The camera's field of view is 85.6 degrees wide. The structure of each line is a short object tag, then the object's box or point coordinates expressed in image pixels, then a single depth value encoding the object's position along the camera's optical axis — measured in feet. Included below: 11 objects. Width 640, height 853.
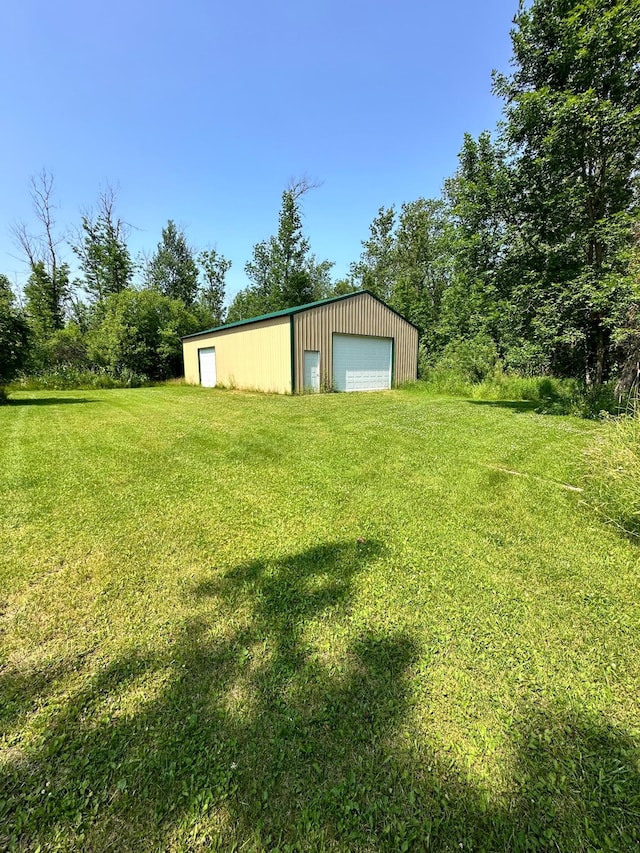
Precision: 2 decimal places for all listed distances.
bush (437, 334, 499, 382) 46.00
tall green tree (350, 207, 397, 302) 94.22
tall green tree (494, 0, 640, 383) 22.50
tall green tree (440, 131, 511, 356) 27.40
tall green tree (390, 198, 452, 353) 82.58
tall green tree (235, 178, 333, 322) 87.10
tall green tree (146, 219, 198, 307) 102.27
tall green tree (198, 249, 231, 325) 106.73
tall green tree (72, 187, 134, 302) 85.40
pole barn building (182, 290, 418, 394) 41.11
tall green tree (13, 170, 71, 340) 80.79
